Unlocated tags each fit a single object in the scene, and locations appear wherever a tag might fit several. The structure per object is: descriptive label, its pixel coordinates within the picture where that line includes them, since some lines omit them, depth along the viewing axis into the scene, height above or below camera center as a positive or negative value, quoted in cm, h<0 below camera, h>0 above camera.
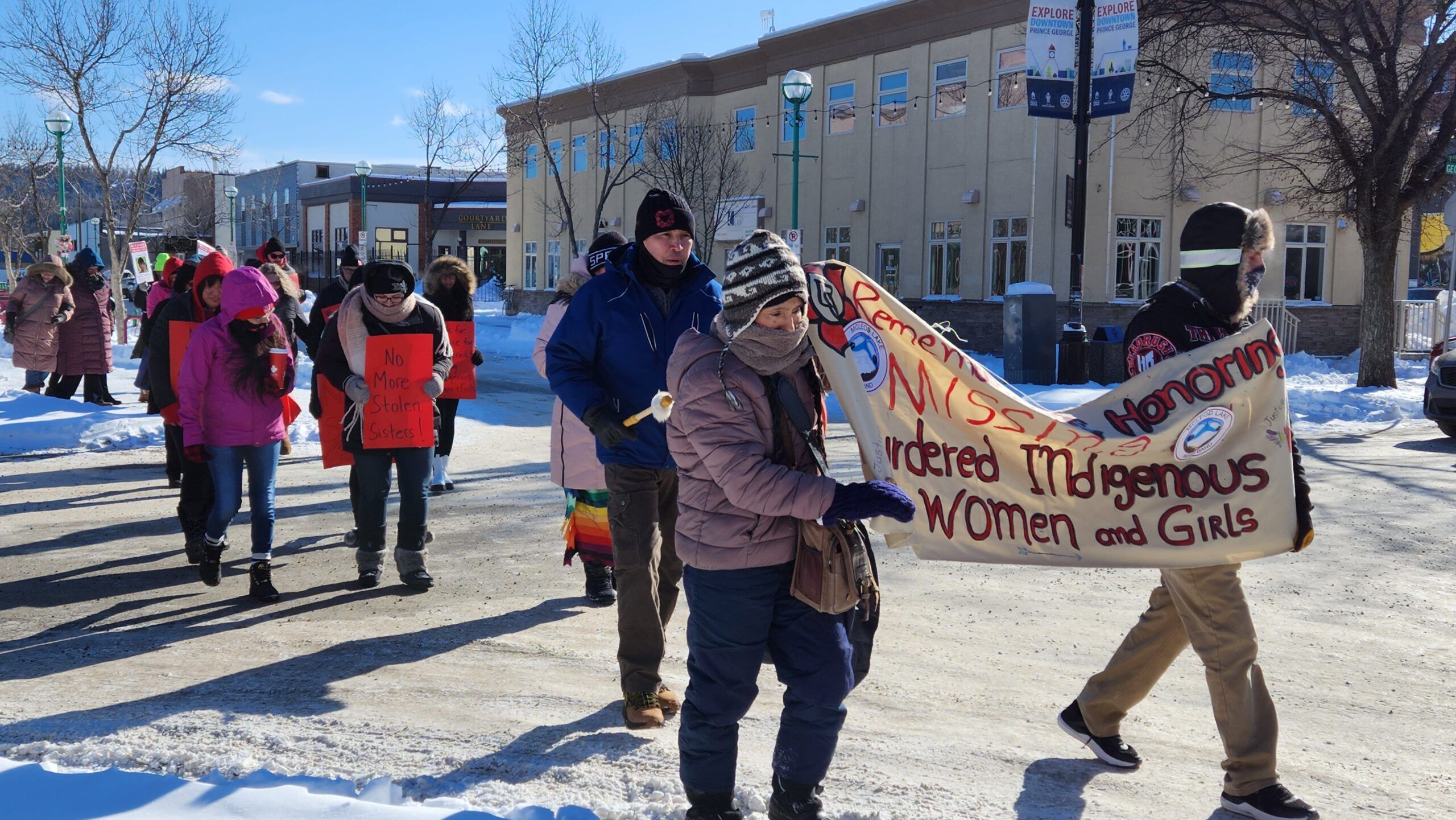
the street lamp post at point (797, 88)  2100 +410
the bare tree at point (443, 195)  3972 +525
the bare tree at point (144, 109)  2403 +435
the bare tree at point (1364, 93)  1783 +367
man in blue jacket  456 -22
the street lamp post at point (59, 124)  2422 +373
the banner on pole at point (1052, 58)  1856 +417
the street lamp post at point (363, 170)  3922 +468
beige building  2634 +342
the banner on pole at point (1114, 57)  1767 +403
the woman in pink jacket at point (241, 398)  634 -48
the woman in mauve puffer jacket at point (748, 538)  334 -64
